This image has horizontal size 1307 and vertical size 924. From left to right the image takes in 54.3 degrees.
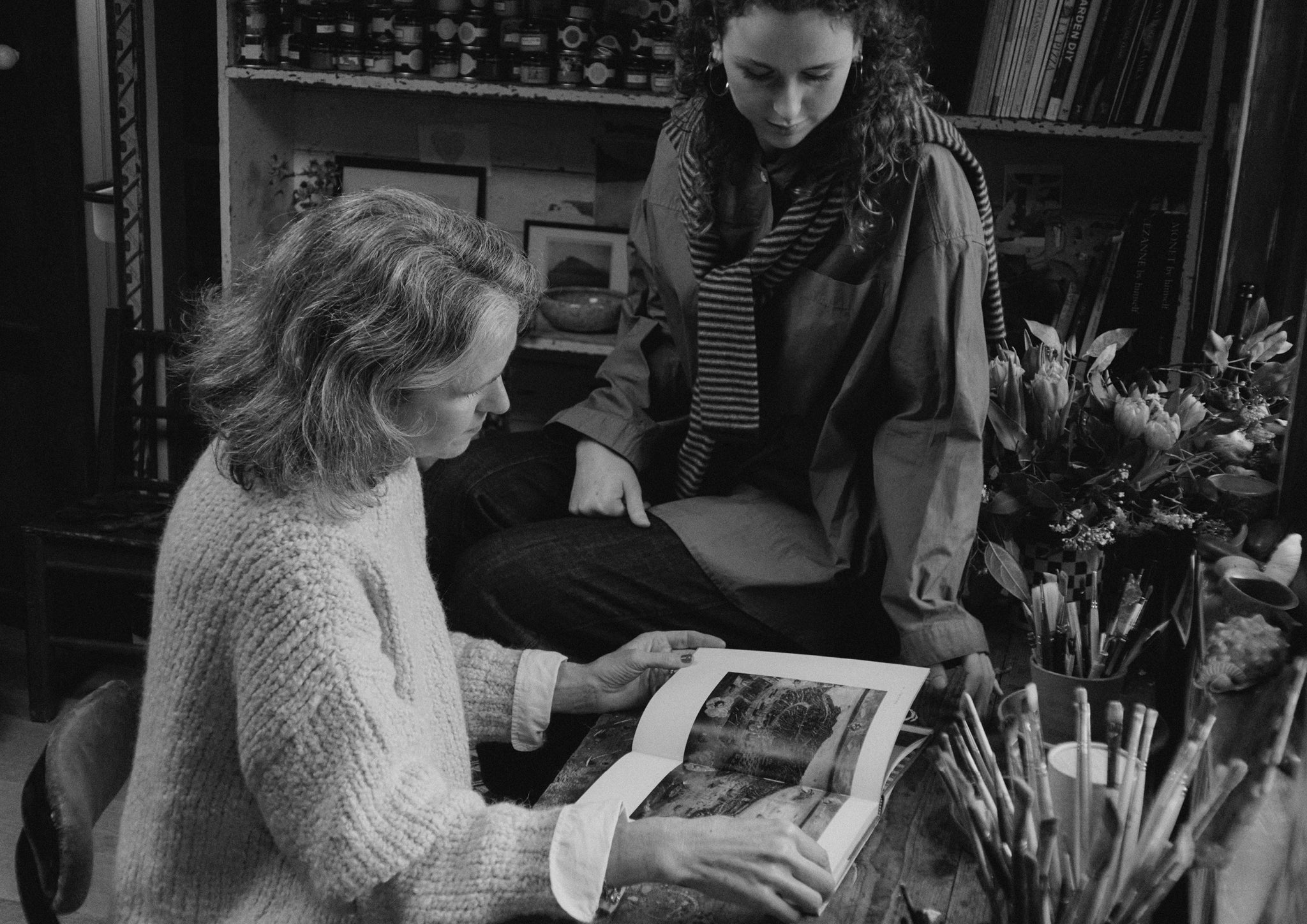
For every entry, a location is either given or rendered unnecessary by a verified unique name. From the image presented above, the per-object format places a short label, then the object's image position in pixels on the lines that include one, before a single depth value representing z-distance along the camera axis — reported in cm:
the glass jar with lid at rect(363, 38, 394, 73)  249
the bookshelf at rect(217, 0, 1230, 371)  222
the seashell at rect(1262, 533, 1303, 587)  121
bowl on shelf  257
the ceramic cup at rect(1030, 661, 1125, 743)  122
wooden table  98
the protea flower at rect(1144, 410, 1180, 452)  143
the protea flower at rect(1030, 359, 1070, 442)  151
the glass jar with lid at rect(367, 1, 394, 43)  248
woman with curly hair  146
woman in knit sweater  95
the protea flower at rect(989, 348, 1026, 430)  154
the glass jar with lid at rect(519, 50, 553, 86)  245
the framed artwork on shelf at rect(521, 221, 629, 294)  280
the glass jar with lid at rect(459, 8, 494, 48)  246
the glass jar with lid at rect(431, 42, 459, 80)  247
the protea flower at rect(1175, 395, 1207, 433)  146
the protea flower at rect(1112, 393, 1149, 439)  144
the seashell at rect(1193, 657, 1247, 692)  104
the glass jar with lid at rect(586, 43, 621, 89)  244
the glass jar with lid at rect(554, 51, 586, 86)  245
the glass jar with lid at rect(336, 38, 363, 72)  249
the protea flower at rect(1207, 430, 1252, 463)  147
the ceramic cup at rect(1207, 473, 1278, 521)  144
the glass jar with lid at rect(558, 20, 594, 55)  243
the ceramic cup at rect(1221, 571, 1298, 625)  110
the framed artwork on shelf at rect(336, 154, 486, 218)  282
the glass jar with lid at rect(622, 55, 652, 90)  243
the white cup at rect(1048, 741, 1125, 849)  92
